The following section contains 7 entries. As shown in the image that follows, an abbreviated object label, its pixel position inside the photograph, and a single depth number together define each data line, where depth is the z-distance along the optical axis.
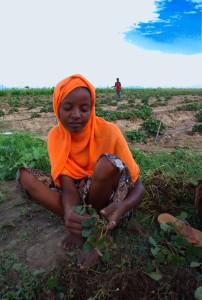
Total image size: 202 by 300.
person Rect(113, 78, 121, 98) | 18.68
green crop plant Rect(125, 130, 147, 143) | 5.64
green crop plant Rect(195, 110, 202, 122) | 8.58
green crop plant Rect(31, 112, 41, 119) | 9.32
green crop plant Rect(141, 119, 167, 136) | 6.17
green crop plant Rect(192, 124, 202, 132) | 6.37
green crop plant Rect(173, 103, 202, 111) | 11.28
